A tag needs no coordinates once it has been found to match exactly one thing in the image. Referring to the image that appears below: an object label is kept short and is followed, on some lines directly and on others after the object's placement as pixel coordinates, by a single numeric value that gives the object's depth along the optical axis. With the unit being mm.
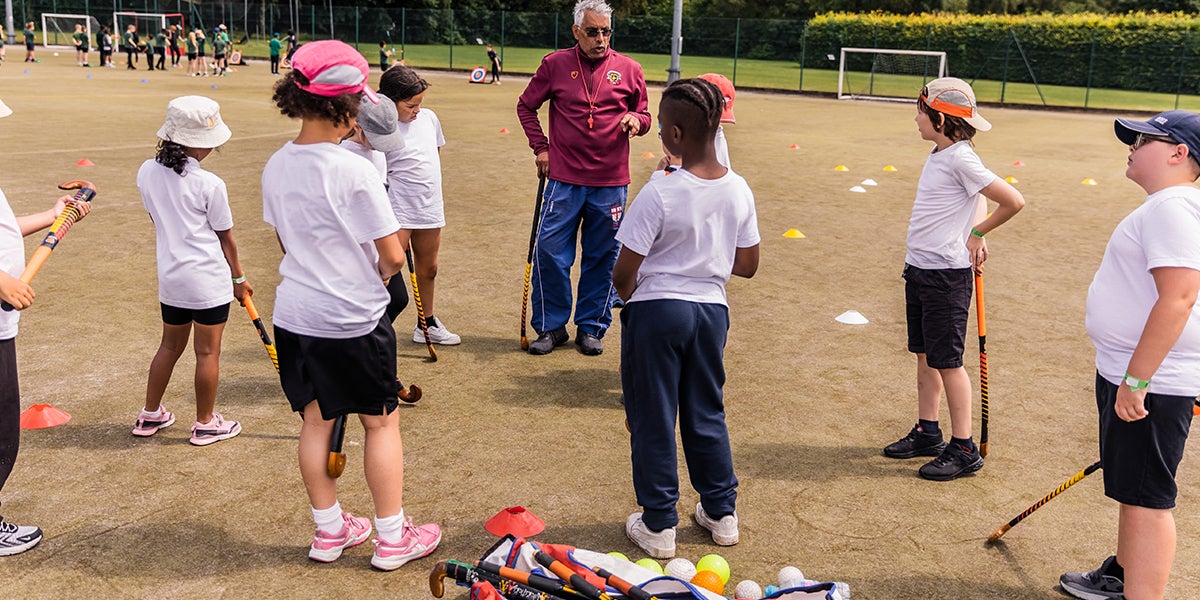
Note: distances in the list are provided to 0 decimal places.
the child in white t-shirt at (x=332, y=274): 3420
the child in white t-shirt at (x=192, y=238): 4445
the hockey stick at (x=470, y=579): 3297
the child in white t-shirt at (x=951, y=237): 4625
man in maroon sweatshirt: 6473
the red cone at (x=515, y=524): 4039
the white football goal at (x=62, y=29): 51097
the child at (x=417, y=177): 5887
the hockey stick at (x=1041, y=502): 3873
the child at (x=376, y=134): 5121
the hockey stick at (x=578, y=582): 3166
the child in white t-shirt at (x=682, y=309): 3760
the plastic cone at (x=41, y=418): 5029
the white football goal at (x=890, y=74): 35250
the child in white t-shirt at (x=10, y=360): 3549
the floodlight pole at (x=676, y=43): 27875
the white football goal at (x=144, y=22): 52688
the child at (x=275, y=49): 36722
